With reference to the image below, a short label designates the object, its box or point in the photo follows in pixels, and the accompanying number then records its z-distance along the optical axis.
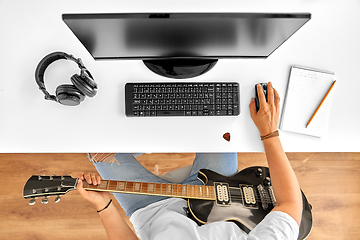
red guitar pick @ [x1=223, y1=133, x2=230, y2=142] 0.83
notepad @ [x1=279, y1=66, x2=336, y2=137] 0.84
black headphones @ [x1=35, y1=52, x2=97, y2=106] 0.72
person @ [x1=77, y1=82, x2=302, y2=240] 0.74
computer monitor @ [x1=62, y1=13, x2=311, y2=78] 0.52
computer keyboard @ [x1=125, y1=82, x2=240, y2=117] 0.82
